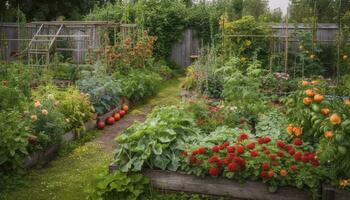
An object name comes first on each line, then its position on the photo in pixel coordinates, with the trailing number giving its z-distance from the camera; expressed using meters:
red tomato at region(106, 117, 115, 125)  8.94
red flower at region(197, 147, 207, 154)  4.83
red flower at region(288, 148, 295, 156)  4.77
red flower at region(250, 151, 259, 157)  4.63
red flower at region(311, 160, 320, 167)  4.55
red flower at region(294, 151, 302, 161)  4.61
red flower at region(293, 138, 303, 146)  5.04
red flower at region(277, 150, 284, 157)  4.69
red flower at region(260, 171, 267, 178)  4.46
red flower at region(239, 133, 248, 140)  5.18
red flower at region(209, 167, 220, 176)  4.60
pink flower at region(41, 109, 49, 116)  6.36
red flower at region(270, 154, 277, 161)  4.59
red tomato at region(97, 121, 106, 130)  8.53
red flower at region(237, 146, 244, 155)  4.69
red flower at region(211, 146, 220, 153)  4.85
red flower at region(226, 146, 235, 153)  4.77
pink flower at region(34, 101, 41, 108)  6.48
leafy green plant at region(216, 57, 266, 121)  7.07
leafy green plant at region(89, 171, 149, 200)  4.80
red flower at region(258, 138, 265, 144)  5.05
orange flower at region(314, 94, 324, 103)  4.86
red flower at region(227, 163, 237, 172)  4.52
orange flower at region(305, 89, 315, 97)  4.98
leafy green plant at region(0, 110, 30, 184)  5.35
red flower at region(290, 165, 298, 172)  4.48
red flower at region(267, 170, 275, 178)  4.41
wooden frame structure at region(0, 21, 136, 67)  12.32
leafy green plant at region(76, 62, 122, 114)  8.94
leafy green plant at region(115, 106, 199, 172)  4.93
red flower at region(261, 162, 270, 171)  4.47
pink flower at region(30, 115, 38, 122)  6.17
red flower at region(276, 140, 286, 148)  4.93
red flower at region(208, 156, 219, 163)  4.66
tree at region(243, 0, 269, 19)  21.84
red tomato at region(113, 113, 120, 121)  9.24
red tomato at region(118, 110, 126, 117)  9.60
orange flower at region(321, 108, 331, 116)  4.65
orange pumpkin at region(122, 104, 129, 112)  9.98
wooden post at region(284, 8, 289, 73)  11.62
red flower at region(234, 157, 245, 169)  4.56
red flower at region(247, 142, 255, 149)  4.79
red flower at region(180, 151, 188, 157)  4.97
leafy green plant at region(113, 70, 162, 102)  10.56
